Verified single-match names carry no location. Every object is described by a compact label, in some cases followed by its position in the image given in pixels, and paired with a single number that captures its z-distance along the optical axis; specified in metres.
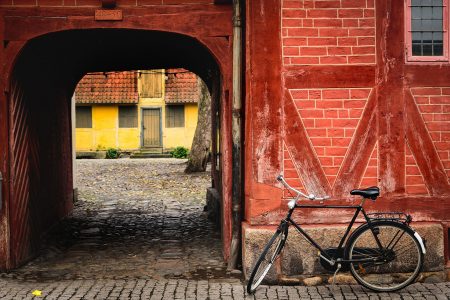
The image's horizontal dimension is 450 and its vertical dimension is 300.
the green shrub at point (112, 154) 35.38
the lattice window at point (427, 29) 7.20
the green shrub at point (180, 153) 34.88
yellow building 35.94
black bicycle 6.55
